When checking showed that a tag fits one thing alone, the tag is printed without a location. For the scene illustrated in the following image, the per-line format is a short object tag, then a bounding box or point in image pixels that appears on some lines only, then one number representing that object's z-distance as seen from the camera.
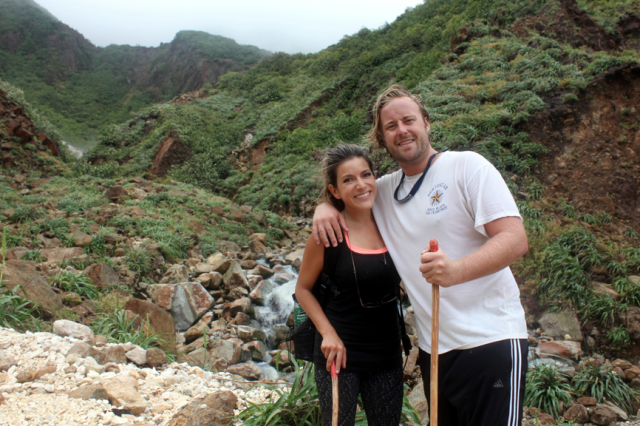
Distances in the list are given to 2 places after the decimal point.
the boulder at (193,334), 5.35
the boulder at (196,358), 4.12
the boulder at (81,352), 2.84
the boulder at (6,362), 2.61
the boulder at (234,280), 7.11
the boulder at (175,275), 6.59
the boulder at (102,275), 5.45
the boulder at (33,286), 3.88
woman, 1.73
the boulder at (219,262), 7.40
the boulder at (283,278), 7.86
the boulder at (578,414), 3.57
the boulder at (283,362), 5.22
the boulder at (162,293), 5.78
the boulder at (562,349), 4.64
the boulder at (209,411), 2.44
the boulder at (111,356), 3.08
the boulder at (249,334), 5.68
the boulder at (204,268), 7.25
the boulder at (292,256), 8.94
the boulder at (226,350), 4.88
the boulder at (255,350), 5.40
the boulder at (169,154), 20.42
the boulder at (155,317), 4.56
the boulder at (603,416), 3.50
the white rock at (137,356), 3.34
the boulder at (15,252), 5.48
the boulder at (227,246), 8.80
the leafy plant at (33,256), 5.47
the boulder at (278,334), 6.04
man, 1.39
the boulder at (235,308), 6.29
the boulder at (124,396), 2.47
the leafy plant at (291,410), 2.59
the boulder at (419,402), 3.34
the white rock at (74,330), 3.40
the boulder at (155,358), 3.41
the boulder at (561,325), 4.96
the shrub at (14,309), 3.49
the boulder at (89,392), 2.42
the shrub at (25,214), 7.30
